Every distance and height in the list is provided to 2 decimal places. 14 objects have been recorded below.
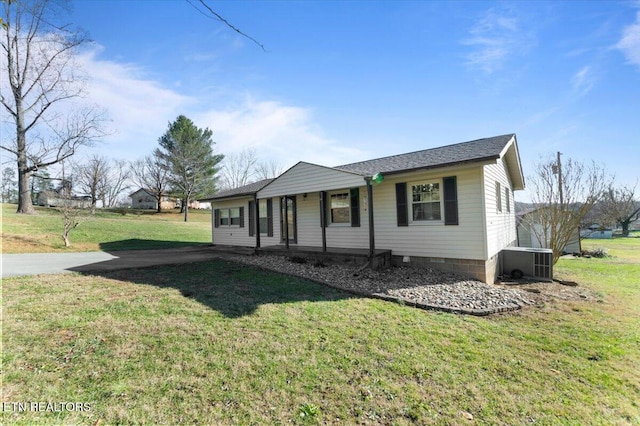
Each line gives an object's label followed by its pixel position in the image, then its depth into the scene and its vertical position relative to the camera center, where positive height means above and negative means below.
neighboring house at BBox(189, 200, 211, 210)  52.40 +3.63
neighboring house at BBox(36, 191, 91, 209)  14.59 +1.43
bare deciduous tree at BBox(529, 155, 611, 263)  11.58 +0.81
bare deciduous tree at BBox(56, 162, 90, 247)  14.02 +1.06
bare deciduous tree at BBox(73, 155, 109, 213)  34.17 +6.99
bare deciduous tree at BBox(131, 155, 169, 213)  37.12 +7.02
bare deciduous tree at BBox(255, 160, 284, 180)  46.72 +8.88
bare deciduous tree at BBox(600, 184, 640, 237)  32.97 +1.14
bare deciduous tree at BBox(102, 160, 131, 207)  44.62 +7.76
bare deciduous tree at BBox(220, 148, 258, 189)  45.90 +9.10
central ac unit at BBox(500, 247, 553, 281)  8.93 -1.51
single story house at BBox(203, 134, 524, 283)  8.00 +0.47
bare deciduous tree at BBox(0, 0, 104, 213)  19.38 +9.79
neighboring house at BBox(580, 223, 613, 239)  34.22 -2.35
